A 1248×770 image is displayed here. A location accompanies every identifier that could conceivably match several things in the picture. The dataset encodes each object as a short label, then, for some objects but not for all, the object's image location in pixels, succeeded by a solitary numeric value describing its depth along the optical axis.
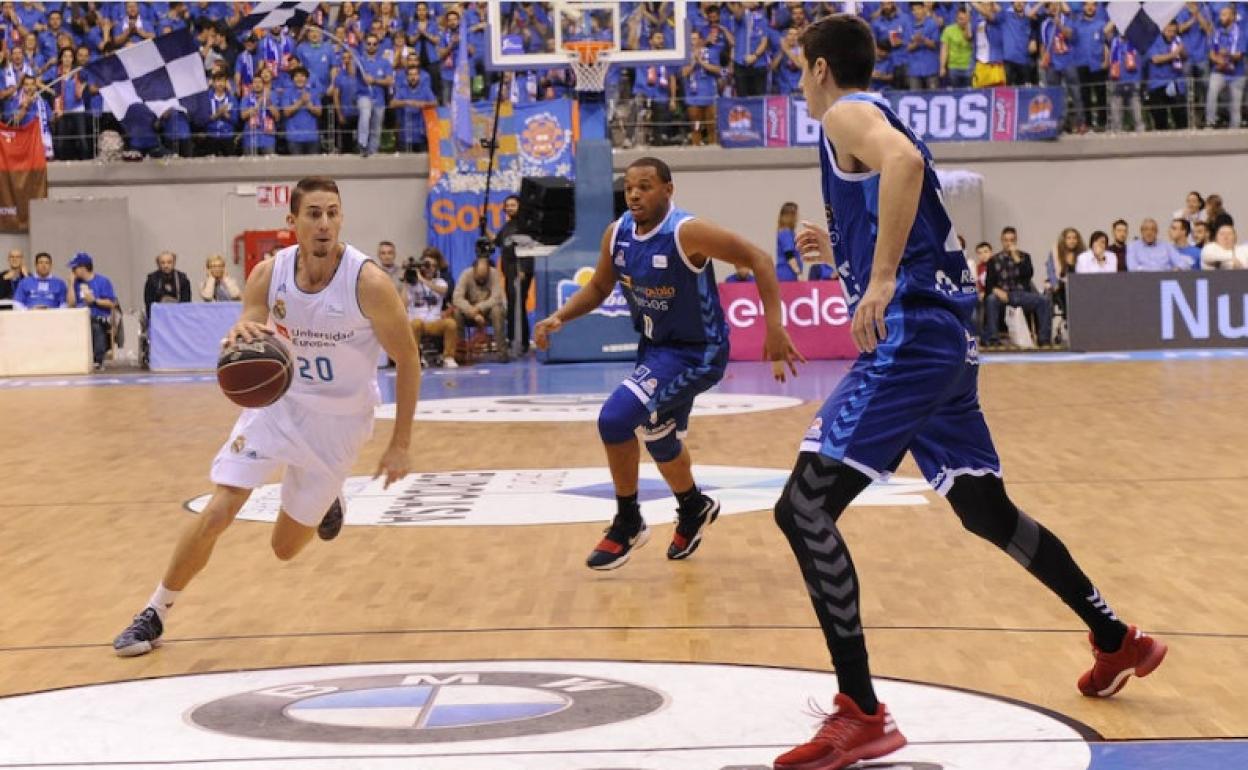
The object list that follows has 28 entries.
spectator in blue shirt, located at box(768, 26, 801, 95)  25.89
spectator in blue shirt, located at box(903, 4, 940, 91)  25.56
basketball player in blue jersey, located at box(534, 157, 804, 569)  7.71
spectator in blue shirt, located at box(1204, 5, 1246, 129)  25.66
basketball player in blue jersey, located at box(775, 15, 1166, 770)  4.52
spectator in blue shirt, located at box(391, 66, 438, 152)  26.41
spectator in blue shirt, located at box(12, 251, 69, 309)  22.72
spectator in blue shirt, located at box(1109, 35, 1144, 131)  25.98
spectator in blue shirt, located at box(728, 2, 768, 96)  25.84
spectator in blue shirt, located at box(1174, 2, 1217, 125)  25.75
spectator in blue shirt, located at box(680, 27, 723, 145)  26.08
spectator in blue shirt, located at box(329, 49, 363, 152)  26.42
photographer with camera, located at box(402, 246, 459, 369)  21.73
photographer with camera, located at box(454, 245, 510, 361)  22.09
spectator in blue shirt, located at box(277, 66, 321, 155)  26.61
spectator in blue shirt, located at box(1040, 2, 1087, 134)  25.73
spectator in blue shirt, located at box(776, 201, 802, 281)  22.69
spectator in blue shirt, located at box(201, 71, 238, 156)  26.56
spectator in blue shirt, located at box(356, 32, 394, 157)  26.39
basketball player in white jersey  6.24
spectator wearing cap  23.09
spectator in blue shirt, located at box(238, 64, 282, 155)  26.72
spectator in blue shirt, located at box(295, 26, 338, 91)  26.28
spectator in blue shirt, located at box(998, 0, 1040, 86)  25.75
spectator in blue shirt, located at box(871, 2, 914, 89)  25.64
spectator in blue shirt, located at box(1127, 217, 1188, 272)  22.19
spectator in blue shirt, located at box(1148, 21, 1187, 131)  25.80
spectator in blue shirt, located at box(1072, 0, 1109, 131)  25.70
